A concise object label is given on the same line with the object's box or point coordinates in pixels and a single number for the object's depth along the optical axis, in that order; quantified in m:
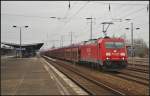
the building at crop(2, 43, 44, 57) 88.65
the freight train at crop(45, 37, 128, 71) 31.00
